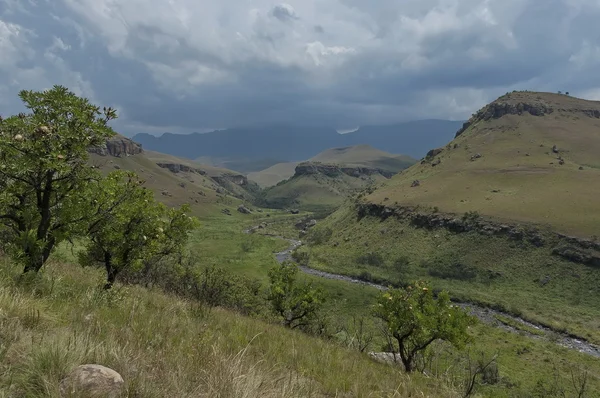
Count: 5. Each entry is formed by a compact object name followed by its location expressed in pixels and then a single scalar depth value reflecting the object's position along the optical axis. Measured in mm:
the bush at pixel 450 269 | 81312
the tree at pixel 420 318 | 19641
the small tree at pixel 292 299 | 34281
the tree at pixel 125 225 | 10281
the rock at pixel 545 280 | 72875
